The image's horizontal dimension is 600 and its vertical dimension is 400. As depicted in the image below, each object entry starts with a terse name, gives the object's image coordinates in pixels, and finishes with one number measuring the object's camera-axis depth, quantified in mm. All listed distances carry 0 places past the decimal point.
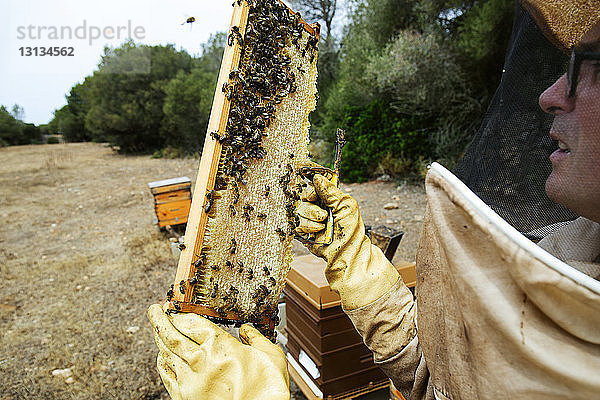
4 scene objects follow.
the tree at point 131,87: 20938
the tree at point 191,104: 18406
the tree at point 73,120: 35594
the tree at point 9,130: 29359
